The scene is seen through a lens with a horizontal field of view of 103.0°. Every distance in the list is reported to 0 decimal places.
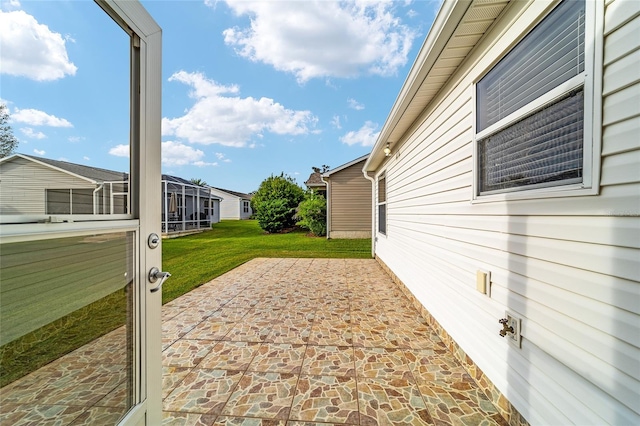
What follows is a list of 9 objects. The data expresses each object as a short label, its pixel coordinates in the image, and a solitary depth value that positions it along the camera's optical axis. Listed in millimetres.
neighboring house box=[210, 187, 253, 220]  32772
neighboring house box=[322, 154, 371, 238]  11977
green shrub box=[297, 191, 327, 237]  13211
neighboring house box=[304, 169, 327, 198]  15586
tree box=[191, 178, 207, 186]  37984
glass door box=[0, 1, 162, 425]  936
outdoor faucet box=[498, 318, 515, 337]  1715
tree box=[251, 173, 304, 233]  15781
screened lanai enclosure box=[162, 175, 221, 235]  12788
